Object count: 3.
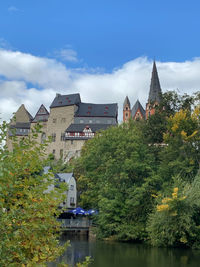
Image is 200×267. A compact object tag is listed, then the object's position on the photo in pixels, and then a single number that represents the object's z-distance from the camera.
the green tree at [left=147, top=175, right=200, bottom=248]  27.80
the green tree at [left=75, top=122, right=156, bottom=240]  33.91
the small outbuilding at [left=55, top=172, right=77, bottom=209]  52.47
